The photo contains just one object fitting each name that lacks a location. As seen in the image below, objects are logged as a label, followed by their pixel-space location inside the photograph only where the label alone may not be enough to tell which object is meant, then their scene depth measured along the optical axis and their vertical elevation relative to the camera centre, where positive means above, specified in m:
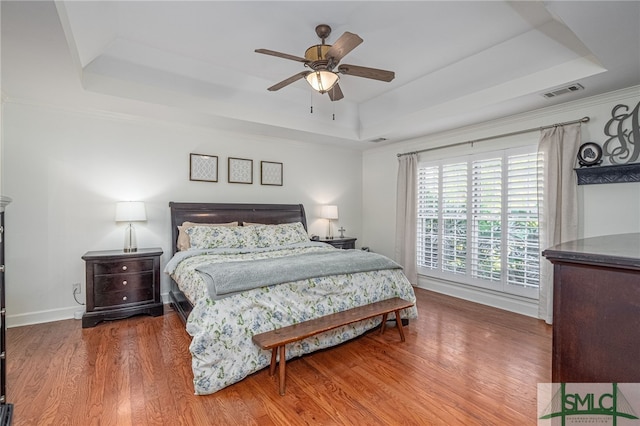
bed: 2.26 -0.69
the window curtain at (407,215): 5.05 -0.07
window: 3.78 -0.13
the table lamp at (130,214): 3.67 -0.07
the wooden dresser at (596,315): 0.99 -0.35
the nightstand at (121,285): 3.38 -0.87
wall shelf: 3.00 +0.39
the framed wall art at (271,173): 5.03 +0.60
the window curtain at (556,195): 3.38 +0.19
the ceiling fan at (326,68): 2.41 +1.19
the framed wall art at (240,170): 4.74 +0.61
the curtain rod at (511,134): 3.36 +0.98
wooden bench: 2.18 -0.93
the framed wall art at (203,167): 4.43 +0.60
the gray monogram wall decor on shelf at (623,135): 3.04 +0.77
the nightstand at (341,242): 5.20 -0.54
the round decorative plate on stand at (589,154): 3.22 +0.61
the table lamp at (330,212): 5.34 -0.04
